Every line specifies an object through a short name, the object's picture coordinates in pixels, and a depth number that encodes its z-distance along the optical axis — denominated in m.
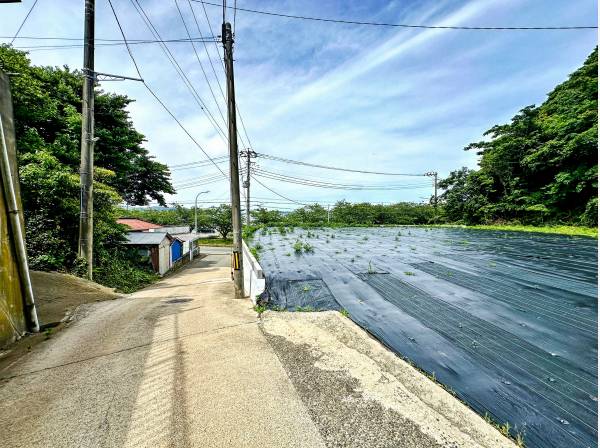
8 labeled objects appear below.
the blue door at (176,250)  22.46
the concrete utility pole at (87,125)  9.37
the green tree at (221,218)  41.37
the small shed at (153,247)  18.11
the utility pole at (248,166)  28.91
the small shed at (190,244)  26.44
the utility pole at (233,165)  7.68
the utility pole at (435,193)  44.04
